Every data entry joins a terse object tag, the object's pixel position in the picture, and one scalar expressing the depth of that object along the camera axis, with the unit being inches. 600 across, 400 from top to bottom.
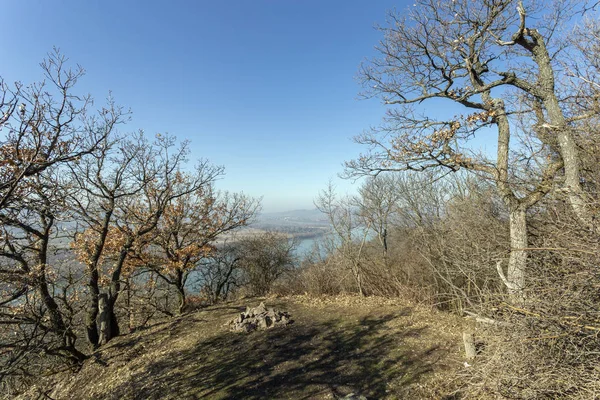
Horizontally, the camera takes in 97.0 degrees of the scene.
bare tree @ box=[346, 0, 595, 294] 204.2
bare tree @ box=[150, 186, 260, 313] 438.3
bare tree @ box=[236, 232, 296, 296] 618.8
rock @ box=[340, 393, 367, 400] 154.9
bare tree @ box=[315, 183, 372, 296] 409.4
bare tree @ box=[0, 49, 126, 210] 131.3
